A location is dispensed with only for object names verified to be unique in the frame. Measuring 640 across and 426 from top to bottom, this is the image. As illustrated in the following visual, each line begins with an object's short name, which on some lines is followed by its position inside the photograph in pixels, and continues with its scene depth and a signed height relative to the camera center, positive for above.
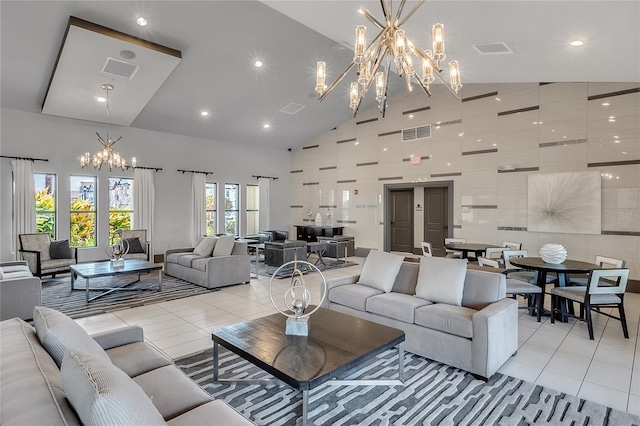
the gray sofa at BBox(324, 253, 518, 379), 2.76 -1.00
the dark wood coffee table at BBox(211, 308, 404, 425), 2.02 -0.95
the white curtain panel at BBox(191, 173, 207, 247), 9.05 +0.10
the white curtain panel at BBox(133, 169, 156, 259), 8.06 +0.27
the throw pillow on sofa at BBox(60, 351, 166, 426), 0.97 -0.57
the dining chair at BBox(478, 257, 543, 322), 4.16 -1.00
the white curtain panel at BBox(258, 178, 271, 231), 10.67 +0.21
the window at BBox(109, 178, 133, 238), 7.94 +0.17
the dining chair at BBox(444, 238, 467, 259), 6.55 -0.87
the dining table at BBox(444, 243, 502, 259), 5.83 -0.66
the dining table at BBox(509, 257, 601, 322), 3.99 -0.70
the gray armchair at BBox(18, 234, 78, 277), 5.99 -0.82
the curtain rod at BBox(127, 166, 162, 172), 8.11 +1.06
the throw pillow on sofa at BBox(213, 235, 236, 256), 6.23 -0.66
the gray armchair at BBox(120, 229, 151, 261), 7.12 -0.72
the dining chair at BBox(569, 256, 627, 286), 4.26 -0.90
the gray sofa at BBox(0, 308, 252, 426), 1.02 -0.64
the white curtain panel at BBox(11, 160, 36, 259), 6.55 +0.22
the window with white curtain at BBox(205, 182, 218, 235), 9.62 +0.11
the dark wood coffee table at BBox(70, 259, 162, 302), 5.16 -0.95
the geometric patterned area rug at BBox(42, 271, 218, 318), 4.75 -1.35
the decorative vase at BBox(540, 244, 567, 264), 4.25 -0.54
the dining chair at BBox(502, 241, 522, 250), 6.10 -0.64
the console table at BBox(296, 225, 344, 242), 10.01 -0.64
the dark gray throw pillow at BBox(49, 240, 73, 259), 6.56 -0.77
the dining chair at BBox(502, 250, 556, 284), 4.64 -0.92
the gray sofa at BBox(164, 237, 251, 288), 5.82 -1.04
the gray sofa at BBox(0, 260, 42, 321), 3.92 -1.02
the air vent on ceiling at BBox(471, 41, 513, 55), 4.53 +2.26
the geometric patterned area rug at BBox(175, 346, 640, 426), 2.27 -1.41
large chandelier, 2.66 +1.30
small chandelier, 5.90 +0.96
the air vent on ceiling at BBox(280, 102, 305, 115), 8.30 +2.60
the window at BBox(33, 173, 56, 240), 7.02 +0.17
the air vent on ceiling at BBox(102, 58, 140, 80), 5.15 +2.27
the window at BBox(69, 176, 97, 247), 7.43 +0.01
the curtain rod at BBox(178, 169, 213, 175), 8.93 +1.06
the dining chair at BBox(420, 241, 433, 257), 6.37 -0.75
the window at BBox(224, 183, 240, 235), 10.02 +0.08
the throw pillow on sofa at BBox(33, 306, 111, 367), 1.62 -0.63
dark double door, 8.36 -0.20
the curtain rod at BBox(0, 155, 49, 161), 6.52 +1.06
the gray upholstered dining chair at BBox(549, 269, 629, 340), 3.66 -0.94
